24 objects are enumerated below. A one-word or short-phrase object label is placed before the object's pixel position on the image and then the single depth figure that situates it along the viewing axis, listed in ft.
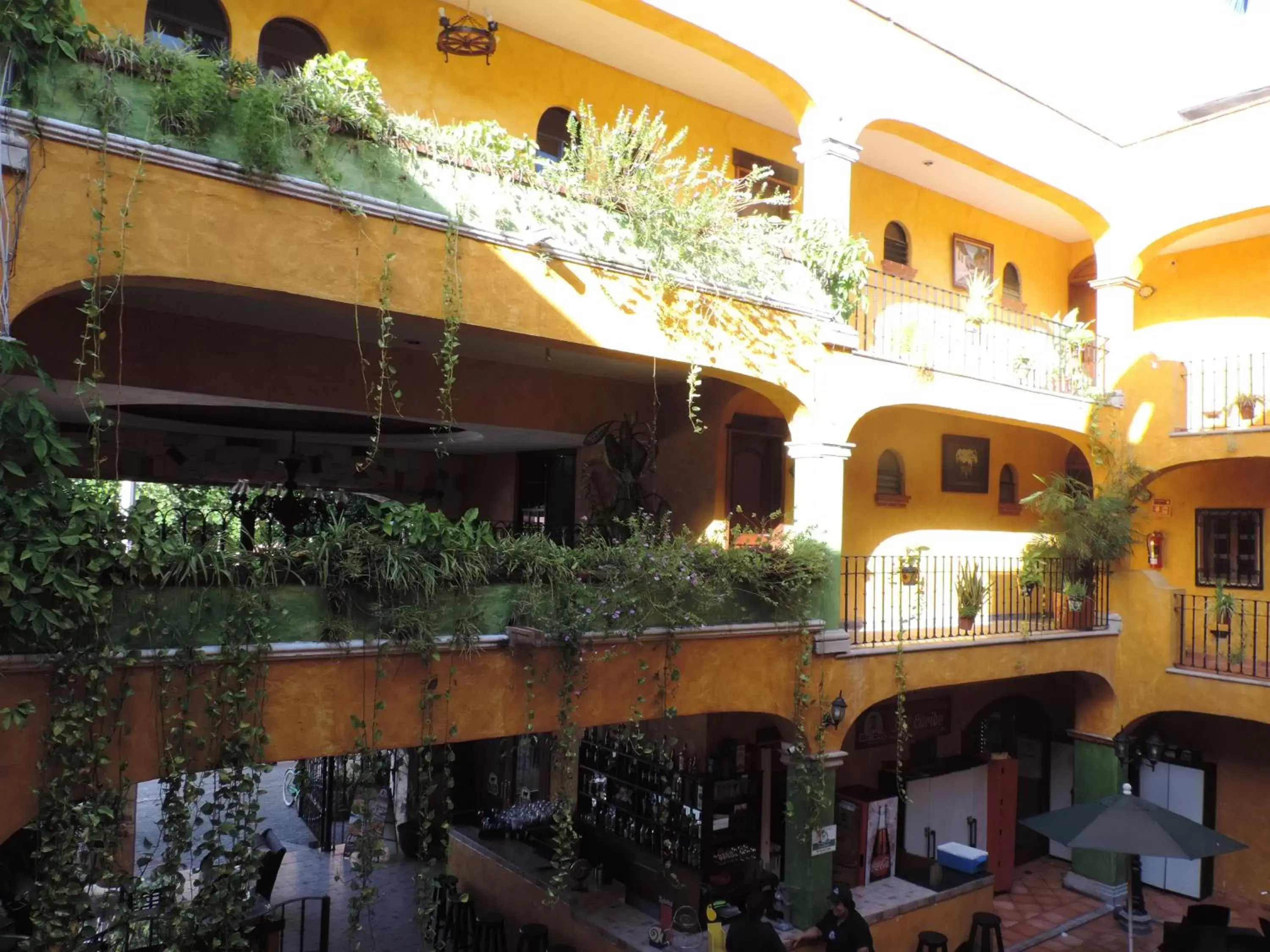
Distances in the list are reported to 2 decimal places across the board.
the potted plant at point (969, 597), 41.37
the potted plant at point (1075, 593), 44.65
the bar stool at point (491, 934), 38.52
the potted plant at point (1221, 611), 43.65
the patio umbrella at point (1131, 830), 29.68
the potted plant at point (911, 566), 37.86
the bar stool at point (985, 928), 38.19
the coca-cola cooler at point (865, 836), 42.27
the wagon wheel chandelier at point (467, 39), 27.74
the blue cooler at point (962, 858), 41.16
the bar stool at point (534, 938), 36.70
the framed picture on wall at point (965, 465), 49.52
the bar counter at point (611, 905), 36.55
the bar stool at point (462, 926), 39.65
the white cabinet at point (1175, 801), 47.09
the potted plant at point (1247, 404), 43.32
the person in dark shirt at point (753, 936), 30.55
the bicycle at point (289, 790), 56.80
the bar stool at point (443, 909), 37.76
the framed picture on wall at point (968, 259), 49.14
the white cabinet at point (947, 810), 47.16
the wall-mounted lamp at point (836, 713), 34.01
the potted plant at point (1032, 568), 43.93
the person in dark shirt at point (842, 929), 32.30
